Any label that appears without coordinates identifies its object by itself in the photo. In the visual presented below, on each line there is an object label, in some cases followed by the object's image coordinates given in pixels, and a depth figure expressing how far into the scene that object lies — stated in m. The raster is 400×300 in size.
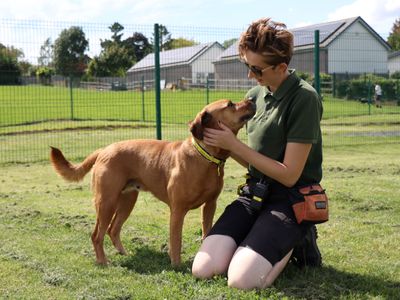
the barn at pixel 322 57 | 13.51
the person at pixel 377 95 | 26.06
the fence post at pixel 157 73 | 10.73
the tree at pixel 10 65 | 11.53
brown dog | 4.20
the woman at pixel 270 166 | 3.78
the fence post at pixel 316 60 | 12.17
